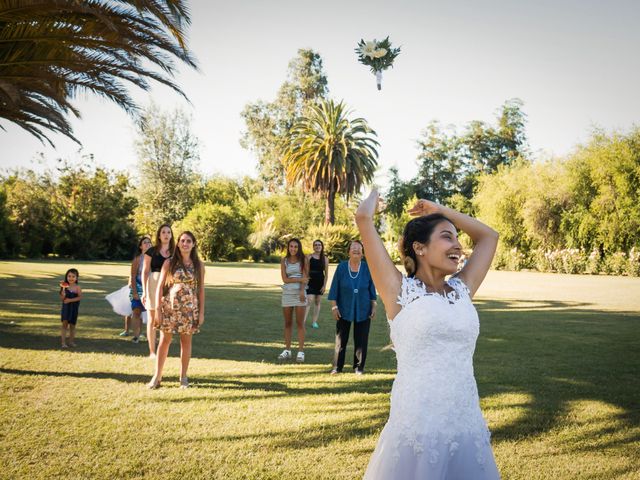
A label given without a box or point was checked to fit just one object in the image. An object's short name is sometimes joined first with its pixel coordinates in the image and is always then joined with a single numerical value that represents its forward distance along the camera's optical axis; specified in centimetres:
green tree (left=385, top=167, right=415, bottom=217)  6212
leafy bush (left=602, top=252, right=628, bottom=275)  3394
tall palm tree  4450
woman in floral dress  672
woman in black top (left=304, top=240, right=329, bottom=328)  1156
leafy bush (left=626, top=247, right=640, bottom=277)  3272
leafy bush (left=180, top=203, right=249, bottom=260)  4409
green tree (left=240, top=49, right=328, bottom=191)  6259
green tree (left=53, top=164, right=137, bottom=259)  4297
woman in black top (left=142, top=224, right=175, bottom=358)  822
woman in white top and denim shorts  905
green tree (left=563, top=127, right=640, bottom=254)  3531
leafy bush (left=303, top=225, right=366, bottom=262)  4231
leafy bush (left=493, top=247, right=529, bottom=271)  4159
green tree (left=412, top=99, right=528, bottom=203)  6412
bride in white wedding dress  242
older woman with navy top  785
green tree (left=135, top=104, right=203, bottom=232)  5275
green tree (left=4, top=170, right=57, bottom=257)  4147
